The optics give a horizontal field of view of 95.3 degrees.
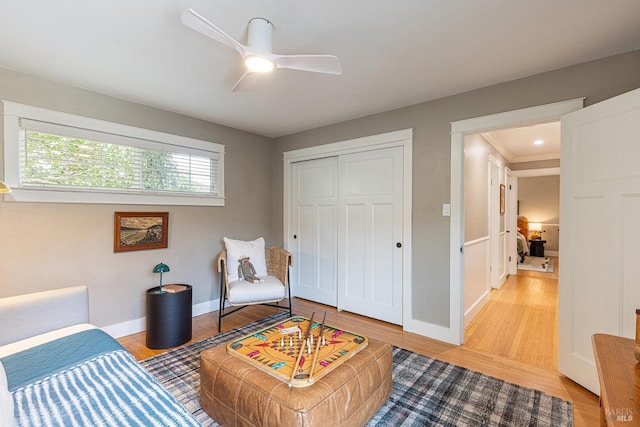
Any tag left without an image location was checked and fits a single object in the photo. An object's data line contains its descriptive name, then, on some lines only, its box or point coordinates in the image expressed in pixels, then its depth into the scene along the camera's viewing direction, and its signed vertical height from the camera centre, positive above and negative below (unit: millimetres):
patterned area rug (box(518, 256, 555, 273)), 6157 -1180
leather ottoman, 1283 -878
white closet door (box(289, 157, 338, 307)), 3701 -236
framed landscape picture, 2764 -195
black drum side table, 2547 -959
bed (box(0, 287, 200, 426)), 1071 -753
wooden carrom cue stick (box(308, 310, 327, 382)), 1406 -772
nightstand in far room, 7742 -935
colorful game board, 1461 -801
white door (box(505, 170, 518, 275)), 5410 -195
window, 2303 +464
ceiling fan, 1595 +863
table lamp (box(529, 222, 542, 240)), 8172 -475
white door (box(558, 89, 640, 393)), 1715 -104
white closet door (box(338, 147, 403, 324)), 3119 -246
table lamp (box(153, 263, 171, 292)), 2762 -543
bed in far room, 6844 -596
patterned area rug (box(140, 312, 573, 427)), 1687 -1194
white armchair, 2906 -764
